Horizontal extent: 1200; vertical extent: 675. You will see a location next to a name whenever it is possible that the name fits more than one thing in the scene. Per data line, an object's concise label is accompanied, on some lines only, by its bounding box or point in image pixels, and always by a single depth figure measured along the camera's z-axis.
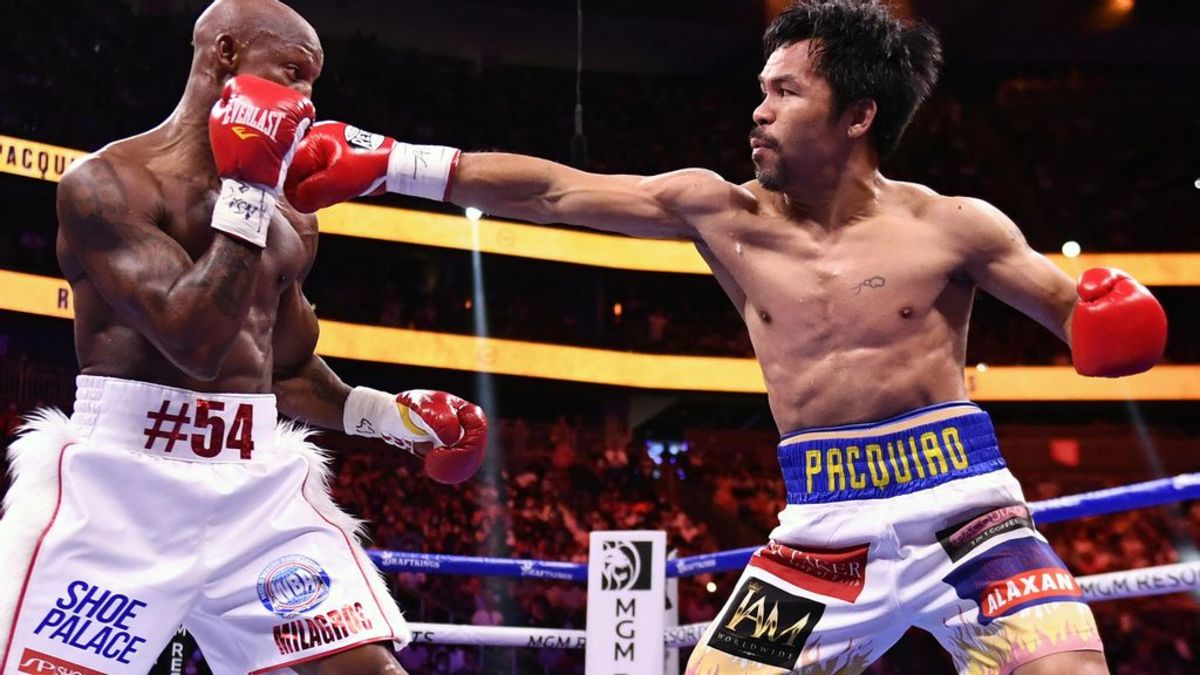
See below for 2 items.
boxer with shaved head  2.04
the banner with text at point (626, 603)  3.64
